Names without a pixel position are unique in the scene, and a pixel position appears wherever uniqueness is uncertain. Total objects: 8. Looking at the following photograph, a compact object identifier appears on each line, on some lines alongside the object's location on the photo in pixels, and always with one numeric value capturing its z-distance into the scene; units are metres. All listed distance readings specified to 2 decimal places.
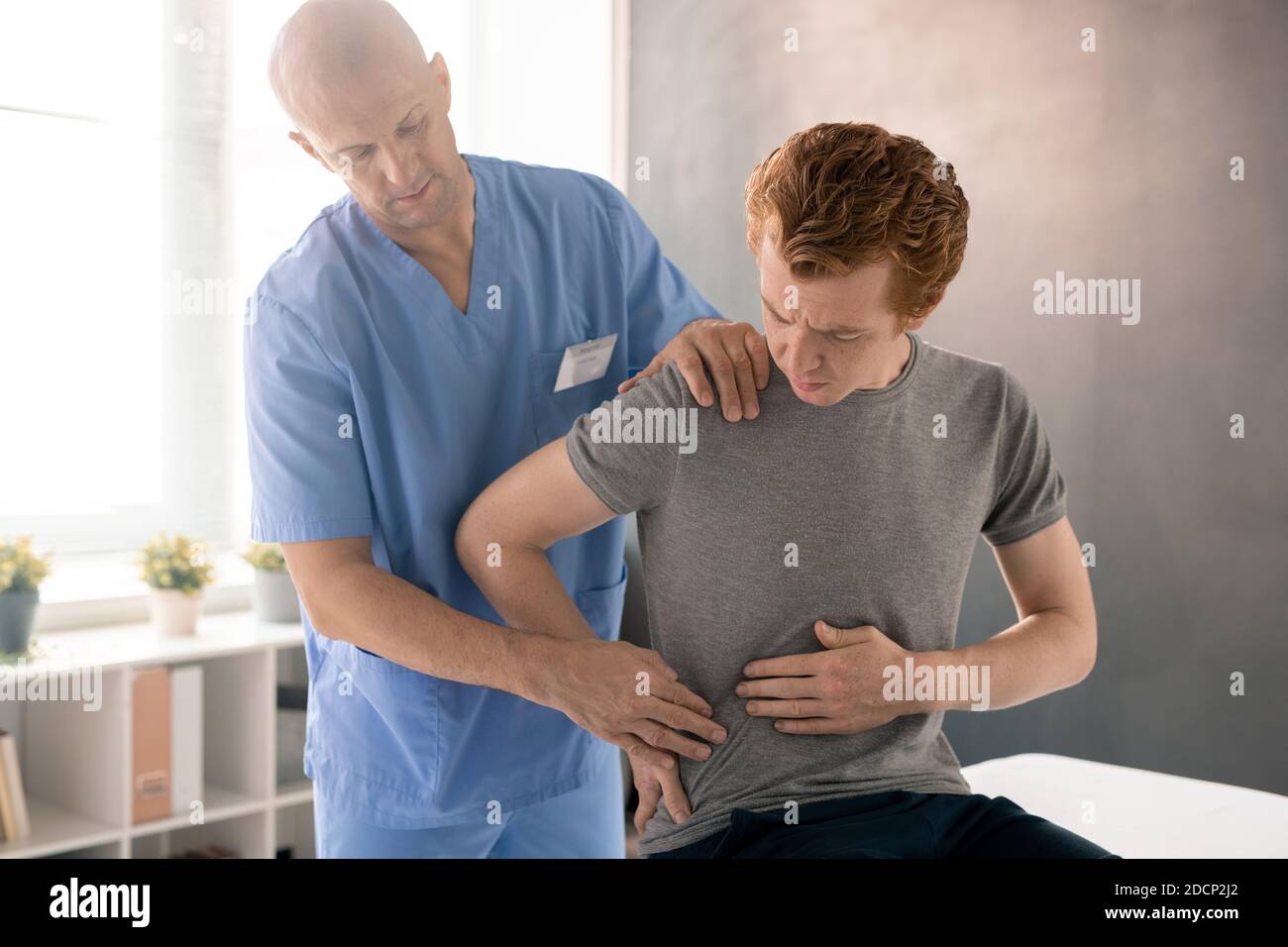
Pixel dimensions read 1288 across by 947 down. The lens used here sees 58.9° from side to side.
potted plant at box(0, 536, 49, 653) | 2.50
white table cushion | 1.68
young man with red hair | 1.10
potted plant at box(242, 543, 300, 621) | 3.00
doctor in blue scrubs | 1.21
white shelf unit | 2.55
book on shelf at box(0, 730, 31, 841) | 2.43
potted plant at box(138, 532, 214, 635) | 2.81
